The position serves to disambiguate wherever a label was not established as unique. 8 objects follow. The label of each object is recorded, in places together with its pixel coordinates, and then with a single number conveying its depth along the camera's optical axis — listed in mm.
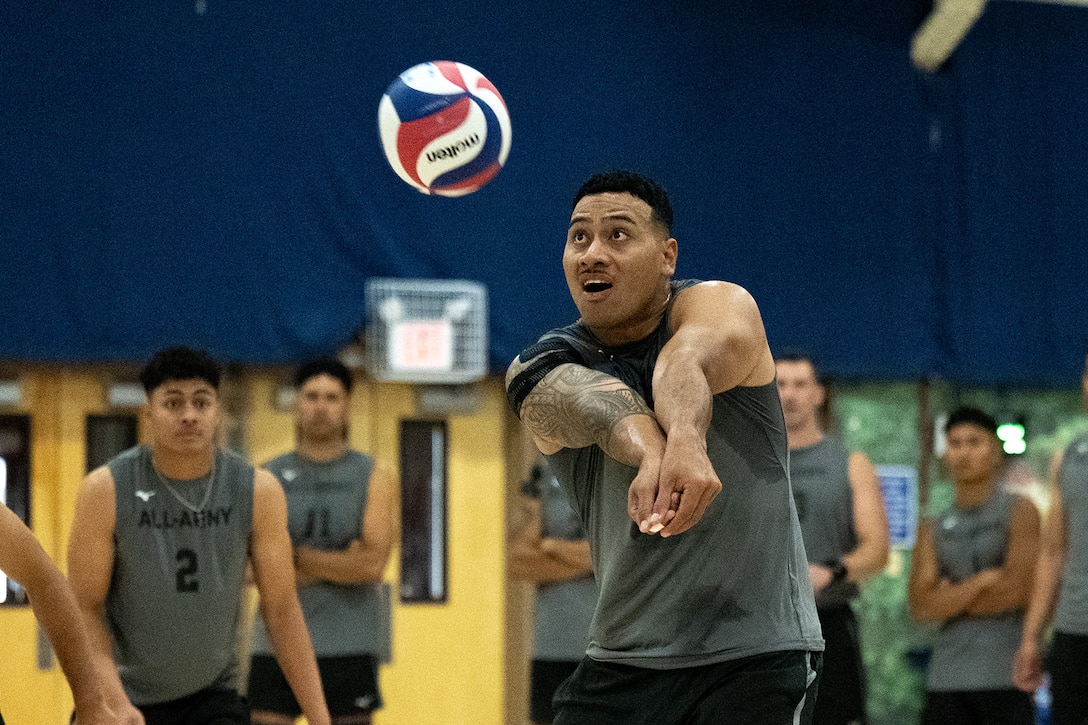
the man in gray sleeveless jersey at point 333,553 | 11187
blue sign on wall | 16141
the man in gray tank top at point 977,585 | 12078
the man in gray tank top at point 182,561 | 8328
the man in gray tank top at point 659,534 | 5375
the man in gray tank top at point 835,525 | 10711
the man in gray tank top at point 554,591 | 11773
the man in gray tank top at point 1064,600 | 10945
